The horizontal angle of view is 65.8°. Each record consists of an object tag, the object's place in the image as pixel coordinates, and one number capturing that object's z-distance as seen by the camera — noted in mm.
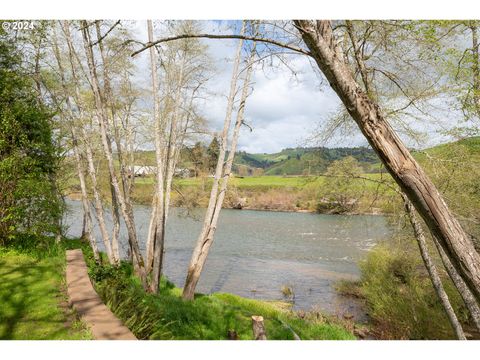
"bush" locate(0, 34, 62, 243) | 6273
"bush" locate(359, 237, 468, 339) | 7984
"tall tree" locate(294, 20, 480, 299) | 1796
